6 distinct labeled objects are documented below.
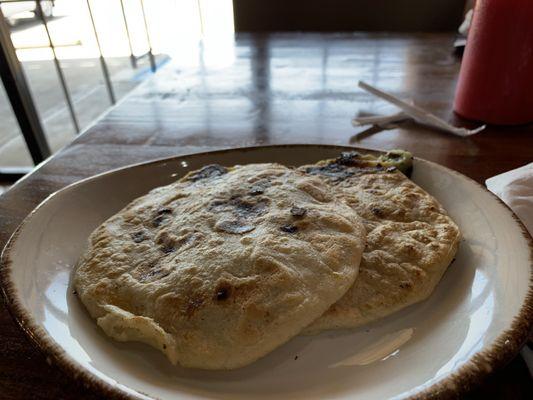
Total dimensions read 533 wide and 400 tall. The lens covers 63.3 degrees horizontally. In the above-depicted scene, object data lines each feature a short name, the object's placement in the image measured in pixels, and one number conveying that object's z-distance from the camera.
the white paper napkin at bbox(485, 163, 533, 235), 0.23
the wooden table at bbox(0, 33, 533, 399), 0.19
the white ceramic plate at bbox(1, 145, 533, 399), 0.16
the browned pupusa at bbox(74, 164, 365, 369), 0.17
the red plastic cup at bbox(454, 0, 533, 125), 0.33
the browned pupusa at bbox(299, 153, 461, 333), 0.19
